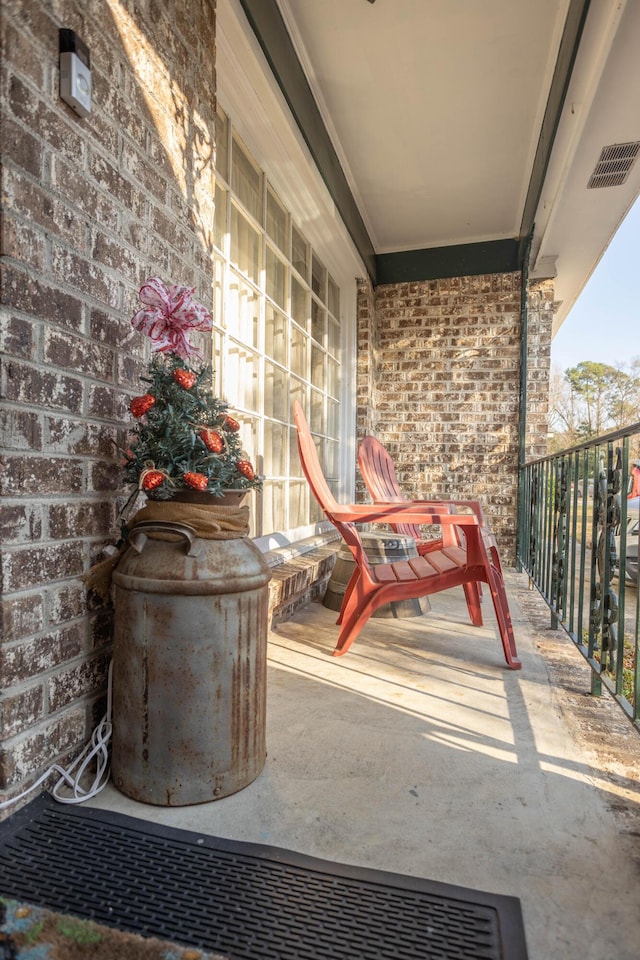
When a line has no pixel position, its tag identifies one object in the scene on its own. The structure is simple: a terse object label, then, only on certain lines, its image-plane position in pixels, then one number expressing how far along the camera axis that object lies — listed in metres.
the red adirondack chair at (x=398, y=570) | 2.22
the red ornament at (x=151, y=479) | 1.27
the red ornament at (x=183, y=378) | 1.40
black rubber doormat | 0.90
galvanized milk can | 1.25
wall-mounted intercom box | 1.25
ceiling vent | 3.18
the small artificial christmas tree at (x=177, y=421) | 1.35
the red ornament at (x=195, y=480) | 1.29
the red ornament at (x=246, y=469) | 1.44
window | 2.59
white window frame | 2.34
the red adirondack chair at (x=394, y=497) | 2.66
